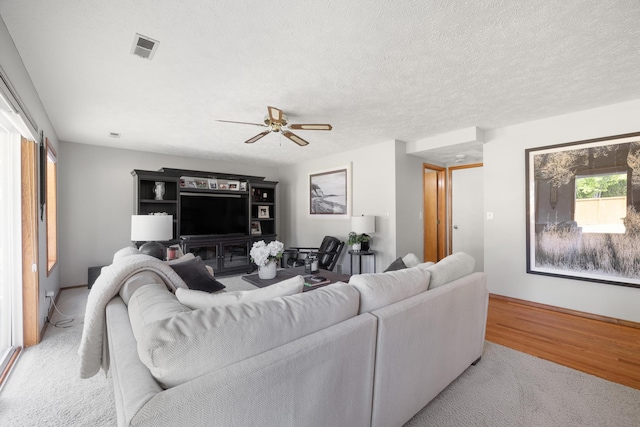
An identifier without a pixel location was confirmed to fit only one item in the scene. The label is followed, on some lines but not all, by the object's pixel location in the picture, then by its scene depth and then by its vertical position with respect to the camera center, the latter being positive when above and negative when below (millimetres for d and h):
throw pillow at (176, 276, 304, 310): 1276 -379
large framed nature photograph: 2988 +6
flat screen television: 5277 +3
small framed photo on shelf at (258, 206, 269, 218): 6312 +49
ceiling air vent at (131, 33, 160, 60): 1886 +1159
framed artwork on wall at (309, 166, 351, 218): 5289 +399
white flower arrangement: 3166 -436
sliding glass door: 2414 -234
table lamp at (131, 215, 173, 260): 3008 -159
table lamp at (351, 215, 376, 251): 4520 -181
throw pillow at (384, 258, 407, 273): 2424 -460
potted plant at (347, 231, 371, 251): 4609 -428
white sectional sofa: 841 -507
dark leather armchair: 4836 -711
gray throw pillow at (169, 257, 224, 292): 2400 -531
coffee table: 3061 -723
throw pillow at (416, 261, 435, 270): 2199 -419
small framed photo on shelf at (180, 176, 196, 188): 5240 +604
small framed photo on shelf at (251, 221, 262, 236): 6164 -313
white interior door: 5152 -27
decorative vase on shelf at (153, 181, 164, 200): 4980 +433
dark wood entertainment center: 5043 +100
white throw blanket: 1492 -543
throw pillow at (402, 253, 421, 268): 2429 -422
